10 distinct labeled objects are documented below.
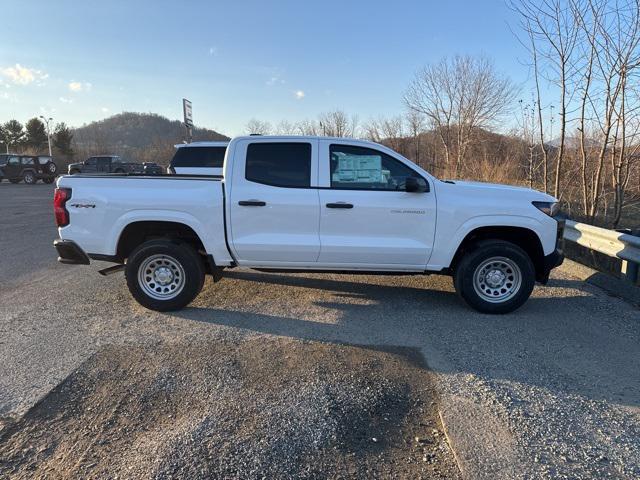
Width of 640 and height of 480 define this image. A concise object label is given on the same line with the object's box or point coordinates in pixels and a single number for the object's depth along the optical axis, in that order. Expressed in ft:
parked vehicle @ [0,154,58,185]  104.94
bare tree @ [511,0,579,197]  28.09
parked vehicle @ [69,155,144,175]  113.19
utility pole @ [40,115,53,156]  200.93
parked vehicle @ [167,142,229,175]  35.24
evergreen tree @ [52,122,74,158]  214.07
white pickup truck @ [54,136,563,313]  16.37
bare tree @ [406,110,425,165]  112.17
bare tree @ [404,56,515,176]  94.07
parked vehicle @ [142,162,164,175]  89.13
